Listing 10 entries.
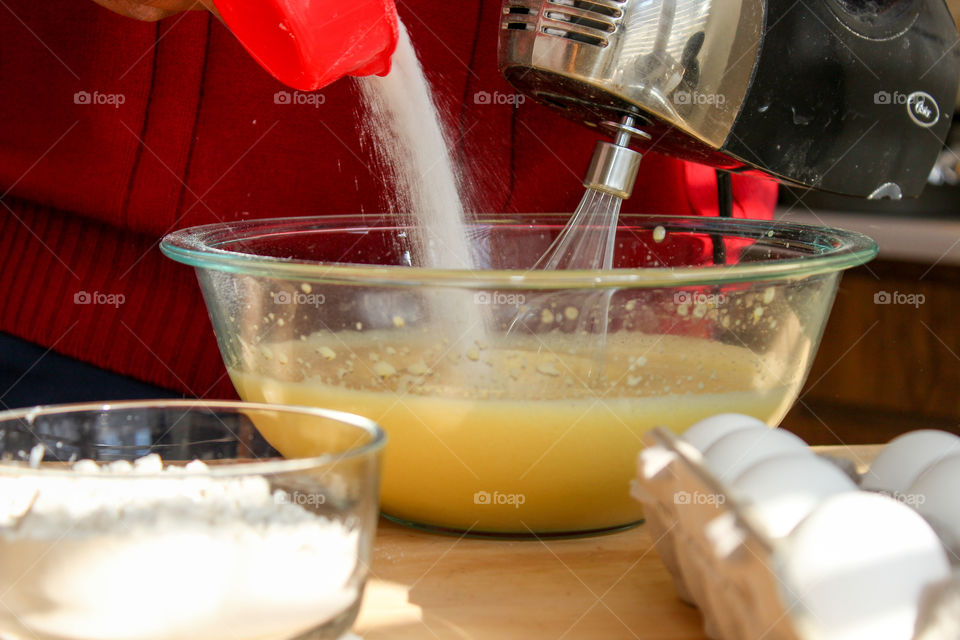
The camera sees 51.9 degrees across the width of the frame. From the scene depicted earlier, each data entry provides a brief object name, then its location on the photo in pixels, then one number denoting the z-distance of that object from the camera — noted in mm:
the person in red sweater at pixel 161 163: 868
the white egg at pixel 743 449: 356
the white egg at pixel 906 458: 394
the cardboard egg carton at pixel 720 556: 295
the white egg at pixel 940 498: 342
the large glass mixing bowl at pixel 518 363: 446
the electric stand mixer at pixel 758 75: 525
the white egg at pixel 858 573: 293
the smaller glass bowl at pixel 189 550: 295
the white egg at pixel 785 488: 321
